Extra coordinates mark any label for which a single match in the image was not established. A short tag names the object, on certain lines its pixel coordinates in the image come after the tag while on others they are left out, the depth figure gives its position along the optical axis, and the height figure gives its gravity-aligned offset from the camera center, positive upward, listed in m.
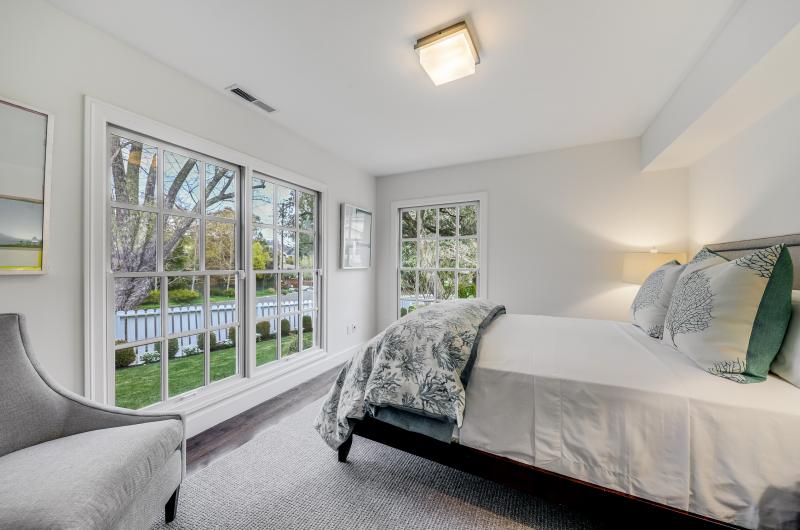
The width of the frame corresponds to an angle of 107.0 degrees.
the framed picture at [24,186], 1.34 +0.38
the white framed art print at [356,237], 3.56 +0.37
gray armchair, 0.85 -0.66
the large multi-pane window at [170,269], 1.83 -0.02
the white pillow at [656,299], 1.88 -0.23
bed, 1.00 -0.65
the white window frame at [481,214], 3.56 +0.62
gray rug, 1.38 -1.18
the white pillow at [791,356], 1.12 -0.35
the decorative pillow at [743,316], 1.16 -0.21
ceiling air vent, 2.16 +1.29
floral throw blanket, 1.39 -0.54
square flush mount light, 1.60 +1.21
